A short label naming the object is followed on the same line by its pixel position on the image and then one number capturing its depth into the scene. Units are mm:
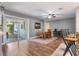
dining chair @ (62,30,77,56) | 1228
